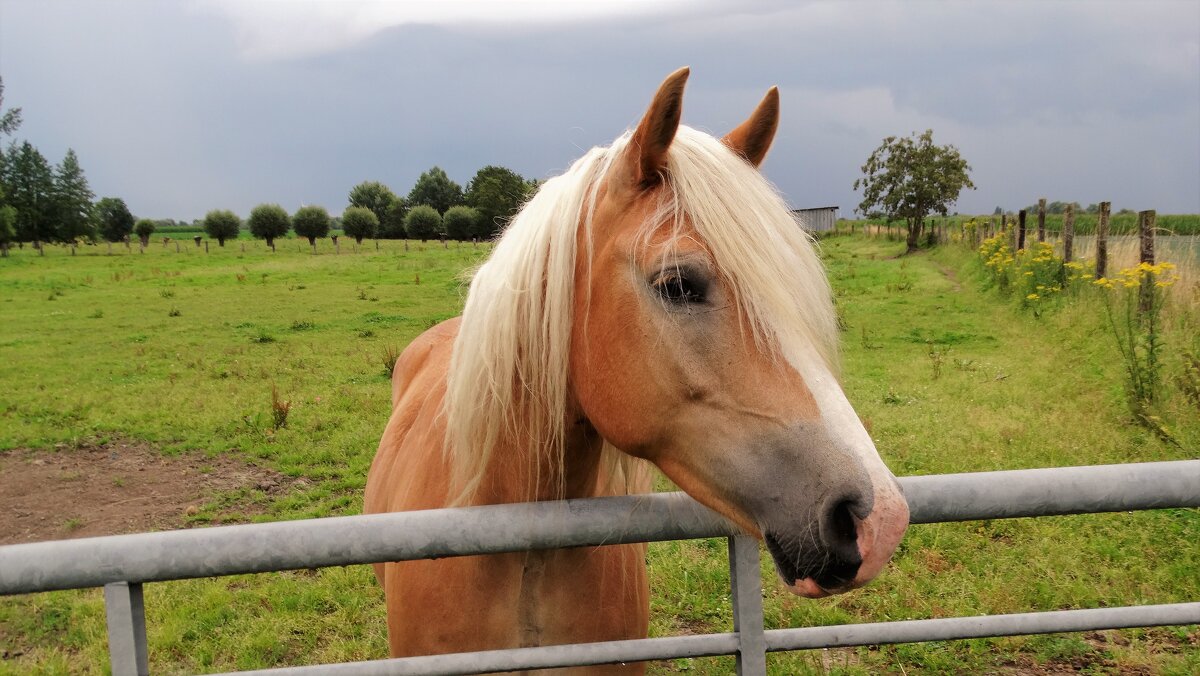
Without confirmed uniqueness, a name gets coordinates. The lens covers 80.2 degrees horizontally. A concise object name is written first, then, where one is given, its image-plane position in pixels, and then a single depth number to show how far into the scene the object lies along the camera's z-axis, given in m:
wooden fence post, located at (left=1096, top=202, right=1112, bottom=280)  10.03
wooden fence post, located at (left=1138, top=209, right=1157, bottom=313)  8.52
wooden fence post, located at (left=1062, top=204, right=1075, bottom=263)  11.92
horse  1.24
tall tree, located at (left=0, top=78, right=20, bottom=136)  45.97
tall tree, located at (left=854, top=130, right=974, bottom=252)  28.59
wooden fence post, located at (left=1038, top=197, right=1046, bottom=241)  14.28
